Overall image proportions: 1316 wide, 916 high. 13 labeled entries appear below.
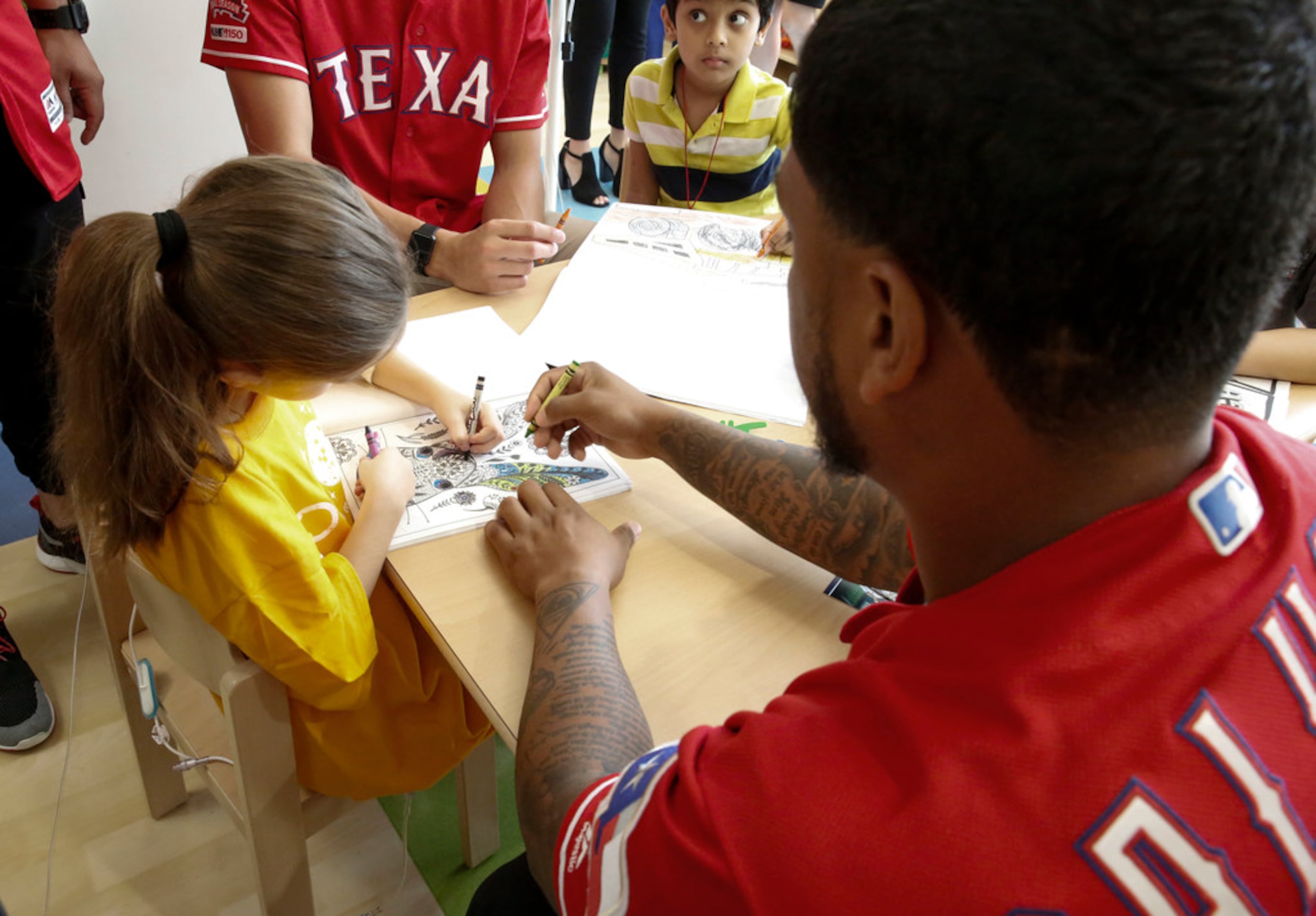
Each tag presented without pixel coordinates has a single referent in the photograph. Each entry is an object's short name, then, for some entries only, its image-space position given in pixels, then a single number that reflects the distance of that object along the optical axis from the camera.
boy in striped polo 1.84
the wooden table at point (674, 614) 0.76
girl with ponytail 0.82
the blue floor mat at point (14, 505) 1.96
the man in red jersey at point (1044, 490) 0.40
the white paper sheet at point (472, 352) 1.17
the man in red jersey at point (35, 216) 1.38
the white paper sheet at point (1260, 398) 1.15
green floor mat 1.37
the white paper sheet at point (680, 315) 1.19
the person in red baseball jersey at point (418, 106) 1.45
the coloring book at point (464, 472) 0.94
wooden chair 0.86
